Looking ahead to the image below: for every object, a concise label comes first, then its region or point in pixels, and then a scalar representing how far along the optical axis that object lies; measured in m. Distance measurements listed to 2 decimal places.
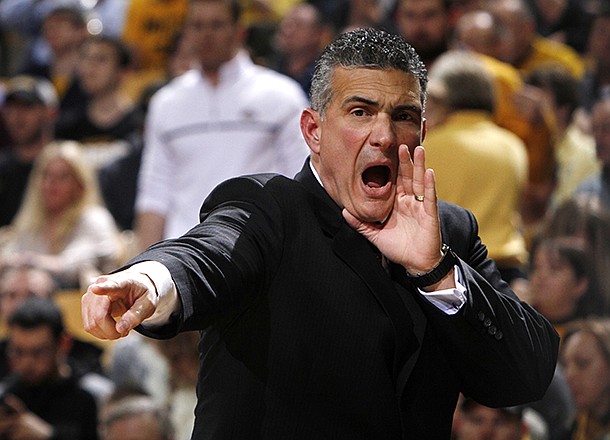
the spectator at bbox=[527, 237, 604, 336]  11.39
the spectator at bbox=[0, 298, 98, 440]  12.30
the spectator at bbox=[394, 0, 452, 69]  13.19
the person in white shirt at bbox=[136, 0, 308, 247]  11.49
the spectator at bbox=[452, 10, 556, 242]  13.16
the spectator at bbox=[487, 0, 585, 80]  15.68
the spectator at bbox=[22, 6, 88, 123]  19.84
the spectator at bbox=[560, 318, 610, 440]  10.74
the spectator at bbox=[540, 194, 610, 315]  11.49
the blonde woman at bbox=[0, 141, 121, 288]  14.19
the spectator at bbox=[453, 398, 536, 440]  10.18
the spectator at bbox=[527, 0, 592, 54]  18.22
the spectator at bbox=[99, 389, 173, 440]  11.33
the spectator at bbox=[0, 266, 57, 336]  13.69
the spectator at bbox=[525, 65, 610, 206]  13.19
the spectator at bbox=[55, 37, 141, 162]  17.42
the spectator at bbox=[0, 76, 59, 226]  16.62
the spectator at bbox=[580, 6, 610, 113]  15.40
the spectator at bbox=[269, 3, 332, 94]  17.61
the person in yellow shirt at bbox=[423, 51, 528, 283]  10.94
